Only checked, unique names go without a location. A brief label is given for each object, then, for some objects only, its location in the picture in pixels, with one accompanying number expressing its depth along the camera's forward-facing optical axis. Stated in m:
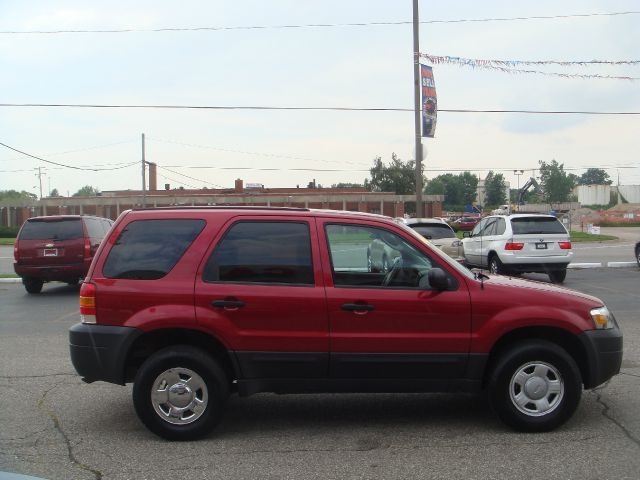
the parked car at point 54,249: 14.55
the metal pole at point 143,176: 48.67
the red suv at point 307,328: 5.07
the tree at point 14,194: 141.32
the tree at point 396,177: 91.06
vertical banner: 22.64
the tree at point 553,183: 111.31
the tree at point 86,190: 152.00
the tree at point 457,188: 142.45
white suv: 15.34
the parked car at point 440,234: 16.02
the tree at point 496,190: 124.81
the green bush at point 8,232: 60.91
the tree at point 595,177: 177.88
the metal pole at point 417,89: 22.77
